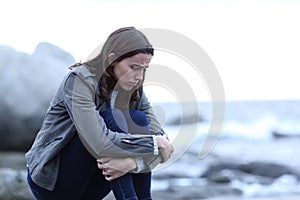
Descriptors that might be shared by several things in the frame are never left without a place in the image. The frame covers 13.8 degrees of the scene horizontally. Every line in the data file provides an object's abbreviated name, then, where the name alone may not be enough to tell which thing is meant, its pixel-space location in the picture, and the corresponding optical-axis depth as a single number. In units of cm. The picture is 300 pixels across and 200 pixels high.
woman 370
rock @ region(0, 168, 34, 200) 648
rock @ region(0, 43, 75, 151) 1084
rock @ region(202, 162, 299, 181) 1098
